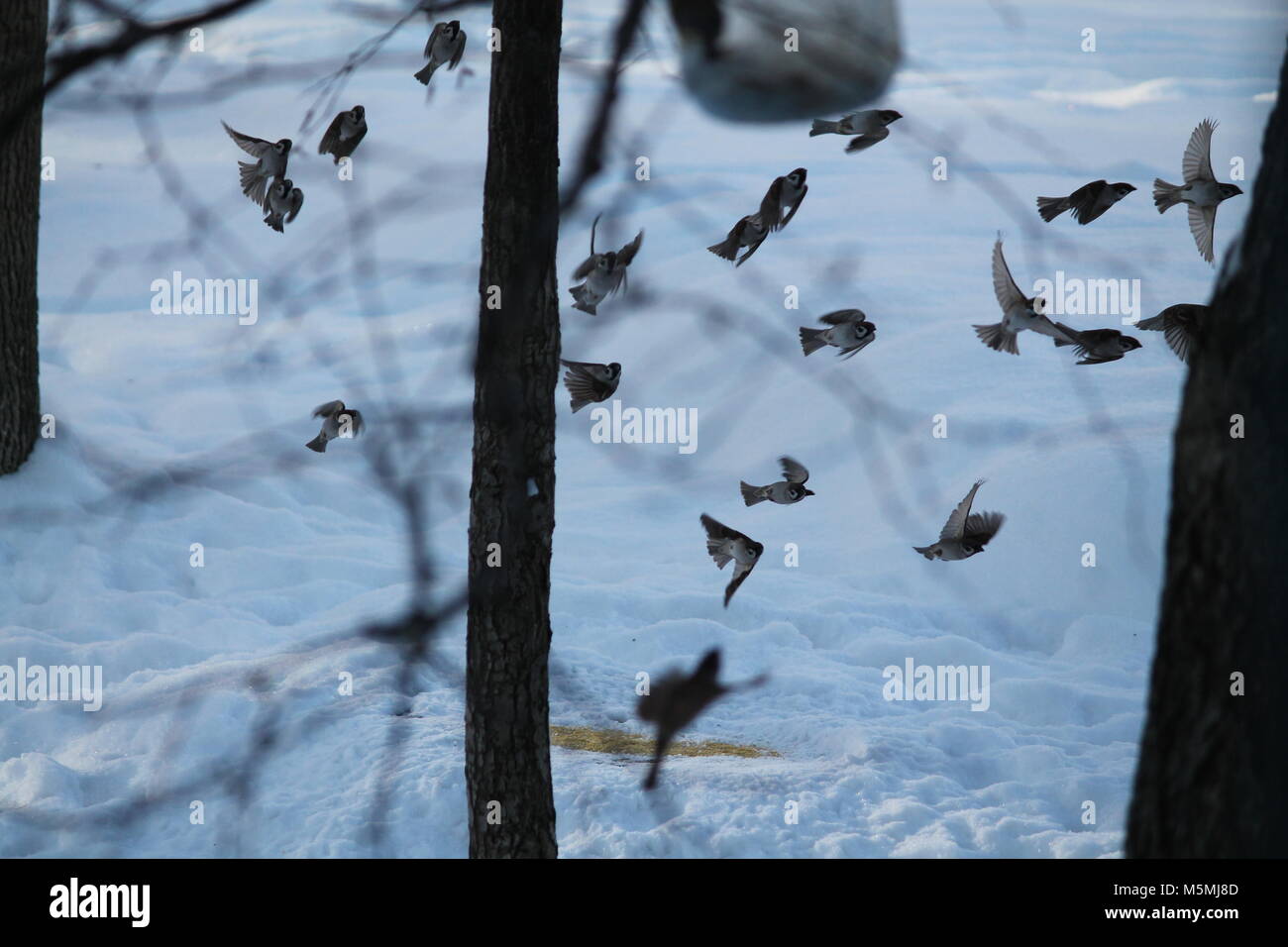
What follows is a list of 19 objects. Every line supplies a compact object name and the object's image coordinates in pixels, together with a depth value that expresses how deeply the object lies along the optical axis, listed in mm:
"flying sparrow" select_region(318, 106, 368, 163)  6629
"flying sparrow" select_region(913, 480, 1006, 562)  7195
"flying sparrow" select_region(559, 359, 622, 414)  6590
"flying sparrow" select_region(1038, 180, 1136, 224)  6479
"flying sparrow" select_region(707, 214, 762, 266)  6395
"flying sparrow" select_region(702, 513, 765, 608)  6883
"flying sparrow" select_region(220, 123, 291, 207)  6492
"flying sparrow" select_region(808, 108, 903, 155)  6492
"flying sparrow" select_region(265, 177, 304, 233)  6414
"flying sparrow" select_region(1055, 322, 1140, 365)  6230
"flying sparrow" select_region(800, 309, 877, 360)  6980
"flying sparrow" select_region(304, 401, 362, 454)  7741
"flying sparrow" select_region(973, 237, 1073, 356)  5605
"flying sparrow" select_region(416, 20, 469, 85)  6340
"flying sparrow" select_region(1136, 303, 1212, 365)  5656
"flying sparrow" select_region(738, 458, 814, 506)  7336
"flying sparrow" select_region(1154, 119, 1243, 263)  6062
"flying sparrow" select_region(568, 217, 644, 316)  6148
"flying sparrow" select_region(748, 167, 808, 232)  6340
